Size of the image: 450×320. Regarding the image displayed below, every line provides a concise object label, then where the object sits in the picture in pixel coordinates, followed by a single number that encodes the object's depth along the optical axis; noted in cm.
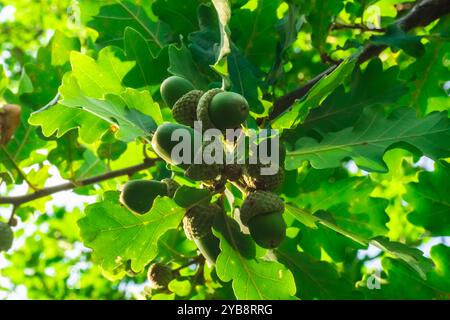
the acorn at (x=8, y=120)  63
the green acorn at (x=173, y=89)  48
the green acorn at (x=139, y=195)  47
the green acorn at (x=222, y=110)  44
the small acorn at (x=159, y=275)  59
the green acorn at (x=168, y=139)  44
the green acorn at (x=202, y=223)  47
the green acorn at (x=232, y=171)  46
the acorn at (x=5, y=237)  60
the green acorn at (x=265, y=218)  45
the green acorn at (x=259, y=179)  46
